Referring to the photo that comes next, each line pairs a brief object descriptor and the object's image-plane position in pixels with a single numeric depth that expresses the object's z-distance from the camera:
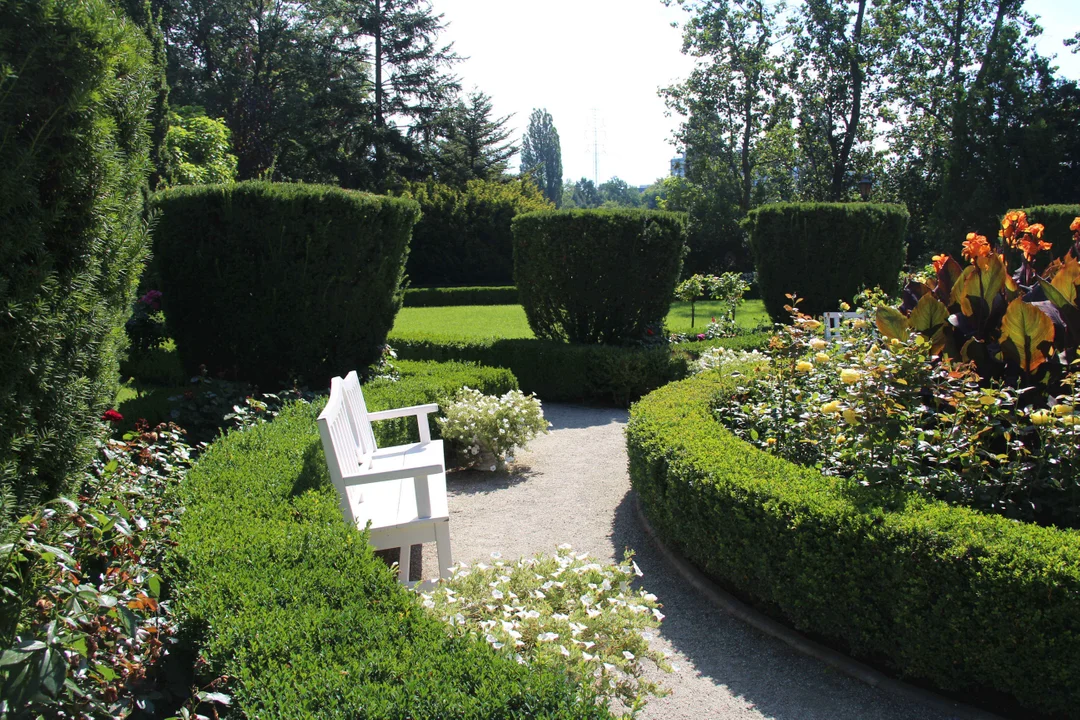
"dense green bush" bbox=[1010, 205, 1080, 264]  15.38
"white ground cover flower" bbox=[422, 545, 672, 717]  2.39
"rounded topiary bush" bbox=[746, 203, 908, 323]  12.12
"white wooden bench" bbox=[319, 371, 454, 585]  3.57
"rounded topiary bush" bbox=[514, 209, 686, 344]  9.42
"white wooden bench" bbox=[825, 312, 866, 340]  8.74
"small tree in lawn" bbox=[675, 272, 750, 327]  12.79
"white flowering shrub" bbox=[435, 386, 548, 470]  6.05
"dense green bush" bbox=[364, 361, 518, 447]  5.84
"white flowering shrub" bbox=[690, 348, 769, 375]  7.67
